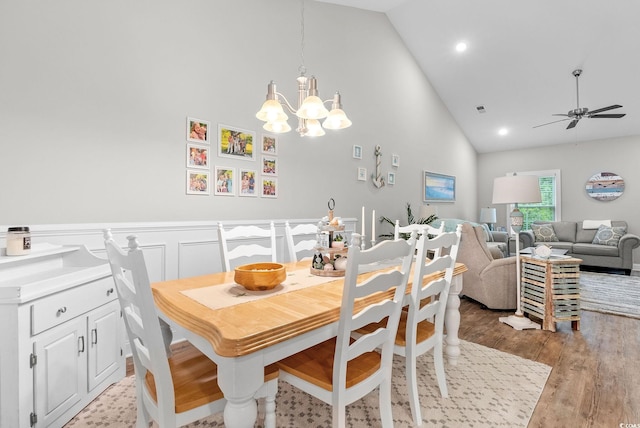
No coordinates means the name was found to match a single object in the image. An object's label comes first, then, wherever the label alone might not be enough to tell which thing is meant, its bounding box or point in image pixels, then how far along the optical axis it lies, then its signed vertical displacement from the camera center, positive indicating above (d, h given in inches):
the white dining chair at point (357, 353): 45.0 -23.4
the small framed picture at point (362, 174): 176.9 +23.3
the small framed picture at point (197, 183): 108.8 +11.3
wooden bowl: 54.2 -11.5
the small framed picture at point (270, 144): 130.0 +30.0
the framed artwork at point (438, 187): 231.1 +21.5
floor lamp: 116.0 +7.0
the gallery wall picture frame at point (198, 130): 108.0 +30.1
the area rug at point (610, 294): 135.8 -40.7
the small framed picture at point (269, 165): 130.6 +21.0
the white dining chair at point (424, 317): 60.3 -21.6
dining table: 37.0 -14.6
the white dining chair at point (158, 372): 38.8 -24.9
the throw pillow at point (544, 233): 245.6 -14.9
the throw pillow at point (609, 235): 214.5 -14.4
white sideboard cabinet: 52.6 -23.9
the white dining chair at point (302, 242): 95.0 -8.0
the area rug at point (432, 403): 64.3 -43.2
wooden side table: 112.9 -28.7
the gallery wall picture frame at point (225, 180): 116.4 +13.1
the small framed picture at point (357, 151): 173.6 +35.7
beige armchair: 131.3 -24.6
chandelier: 69.0 +23.8
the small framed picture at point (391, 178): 198.4 +23.6
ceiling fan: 164.2 +55.4
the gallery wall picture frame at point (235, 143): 116.9 +28.0
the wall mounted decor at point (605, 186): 239.6 +22.6
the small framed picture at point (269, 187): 130.8 +11.5
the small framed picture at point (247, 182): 123.2 +13.1
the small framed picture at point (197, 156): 108.6 +20.8
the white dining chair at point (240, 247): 80.7 -8.6
